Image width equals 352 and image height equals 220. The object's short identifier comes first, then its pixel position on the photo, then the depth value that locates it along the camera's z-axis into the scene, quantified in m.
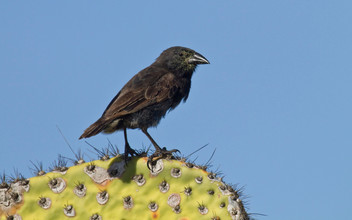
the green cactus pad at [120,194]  7.95
